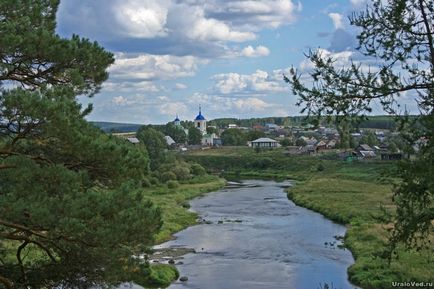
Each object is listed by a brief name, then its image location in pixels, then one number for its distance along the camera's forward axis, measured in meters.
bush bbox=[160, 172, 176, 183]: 62.32
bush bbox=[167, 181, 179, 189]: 57.09
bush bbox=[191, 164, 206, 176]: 70.81
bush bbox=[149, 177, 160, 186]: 58.73
